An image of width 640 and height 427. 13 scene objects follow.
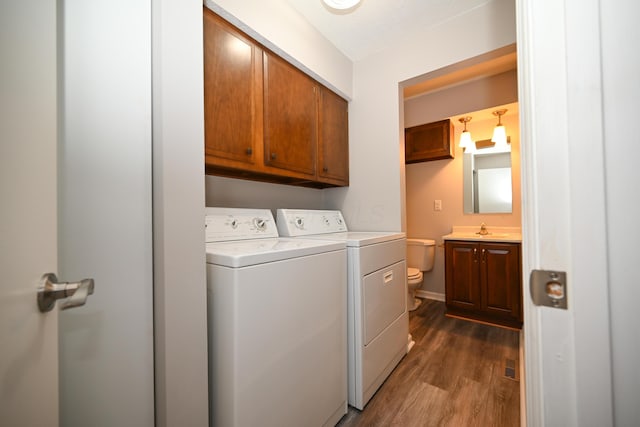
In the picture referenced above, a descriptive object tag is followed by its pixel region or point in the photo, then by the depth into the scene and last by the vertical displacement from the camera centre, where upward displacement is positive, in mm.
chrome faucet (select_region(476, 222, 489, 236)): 2713 -200
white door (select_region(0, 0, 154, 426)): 408 +27
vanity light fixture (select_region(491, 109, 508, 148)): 2570 +825
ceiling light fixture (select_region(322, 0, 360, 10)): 1372 +1185
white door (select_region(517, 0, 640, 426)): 387 +18
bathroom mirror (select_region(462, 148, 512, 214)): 2723 +356
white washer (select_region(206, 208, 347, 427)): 867 -460
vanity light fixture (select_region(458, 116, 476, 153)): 2758 +815
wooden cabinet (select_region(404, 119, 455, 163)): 2808 +847
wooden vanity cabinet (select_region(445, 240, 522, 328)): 2264 -668
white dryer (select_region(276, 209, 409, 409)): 1387 -522
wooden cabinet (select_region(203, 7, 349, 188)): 1263 +632
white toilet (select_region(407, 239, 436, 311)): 2914 -503
